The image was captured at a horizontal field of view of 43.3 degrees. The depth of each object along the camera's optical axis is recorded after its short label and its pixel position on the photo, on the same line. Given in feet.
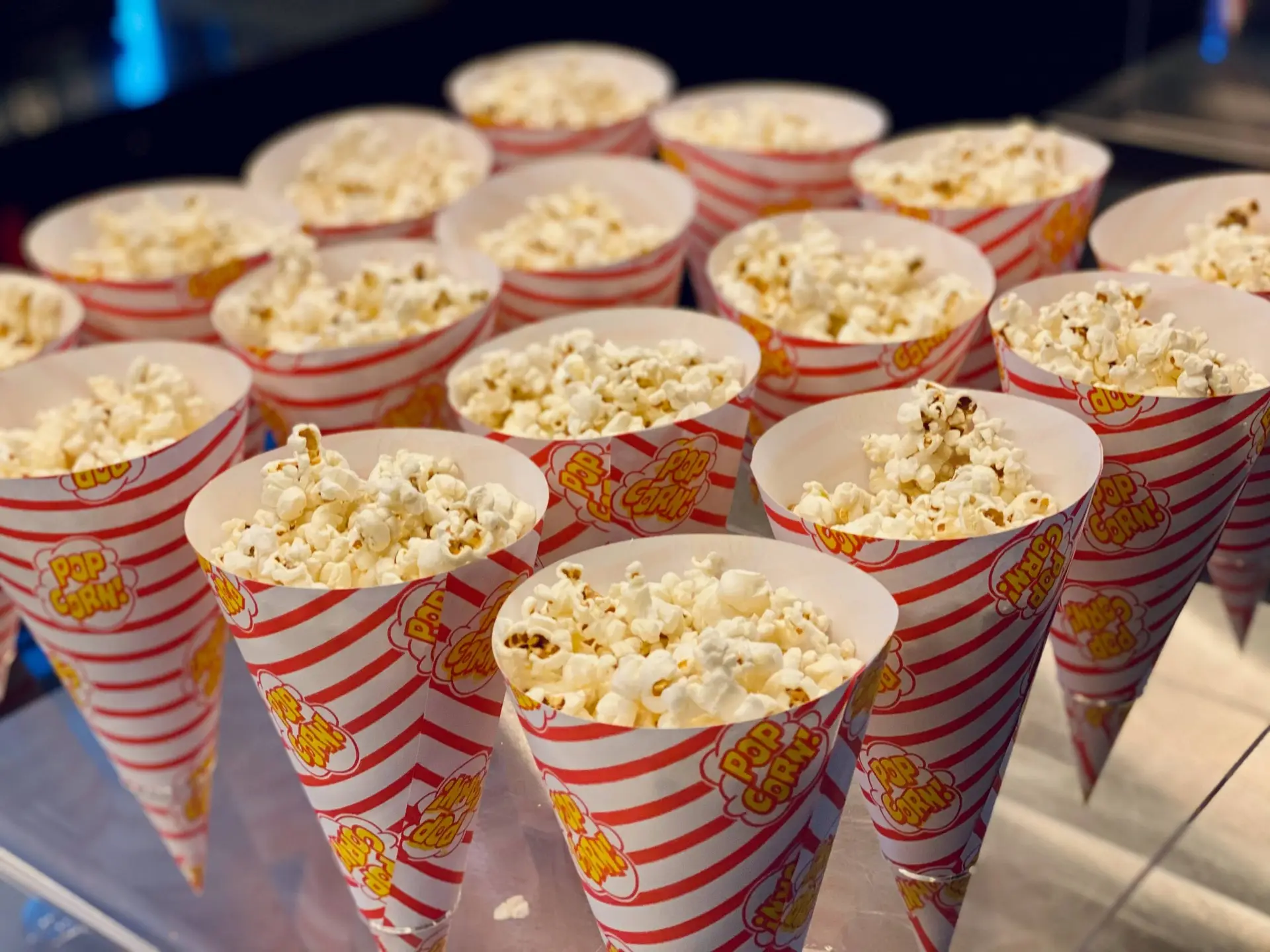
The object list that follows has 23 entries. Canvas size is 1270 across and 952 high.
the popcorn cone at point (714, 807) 1.30
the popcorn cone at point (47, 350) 2.14
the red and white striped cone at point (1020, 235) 2.08
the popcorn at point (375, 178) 2.51
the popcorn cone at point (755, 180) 2.42
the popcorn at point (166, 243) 2.33
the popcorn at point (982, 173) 2.16
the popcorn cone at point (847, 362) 1.85
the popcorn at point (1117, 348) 1.61
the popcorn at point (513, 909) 1.66
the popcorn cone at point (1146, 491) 1.61
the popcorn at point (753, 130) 2.51
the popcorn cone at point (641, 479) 1.69
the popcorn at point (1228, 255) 1.86
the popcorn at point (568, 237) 2.21
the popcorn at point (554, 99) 2.79
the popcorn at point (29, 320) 2.17
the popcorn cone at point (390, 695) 1.48
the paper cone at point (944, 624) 1.45
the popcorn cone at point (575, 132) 2.72
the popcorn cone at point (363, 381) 1.95
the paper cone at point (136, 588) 1.73
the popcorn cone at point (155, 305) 2.22
